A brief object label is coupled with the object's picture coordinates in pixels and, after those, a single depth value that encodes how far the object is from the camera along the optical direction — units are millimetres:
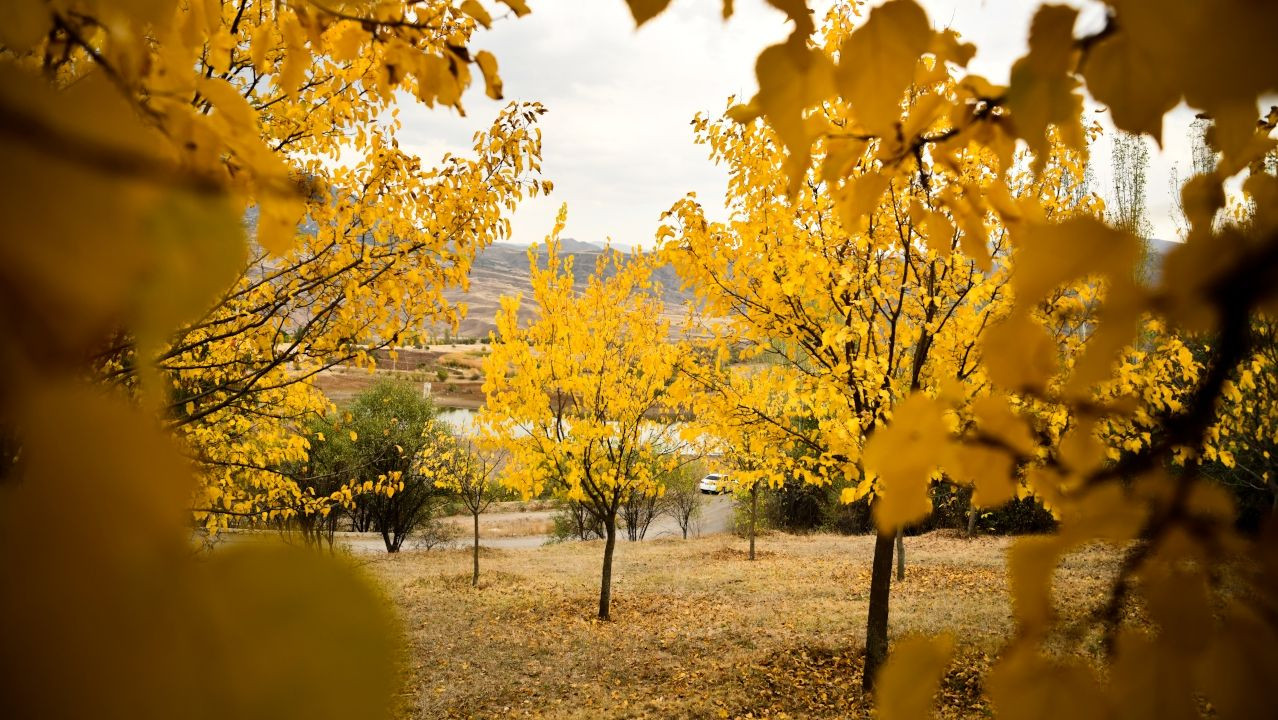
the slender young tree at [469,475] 16844
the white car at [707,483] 34531
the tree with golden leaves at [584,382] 9664
